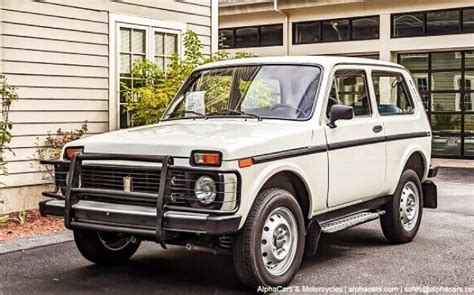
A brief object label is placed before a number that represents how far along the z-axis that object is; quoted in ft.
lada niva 16.51
